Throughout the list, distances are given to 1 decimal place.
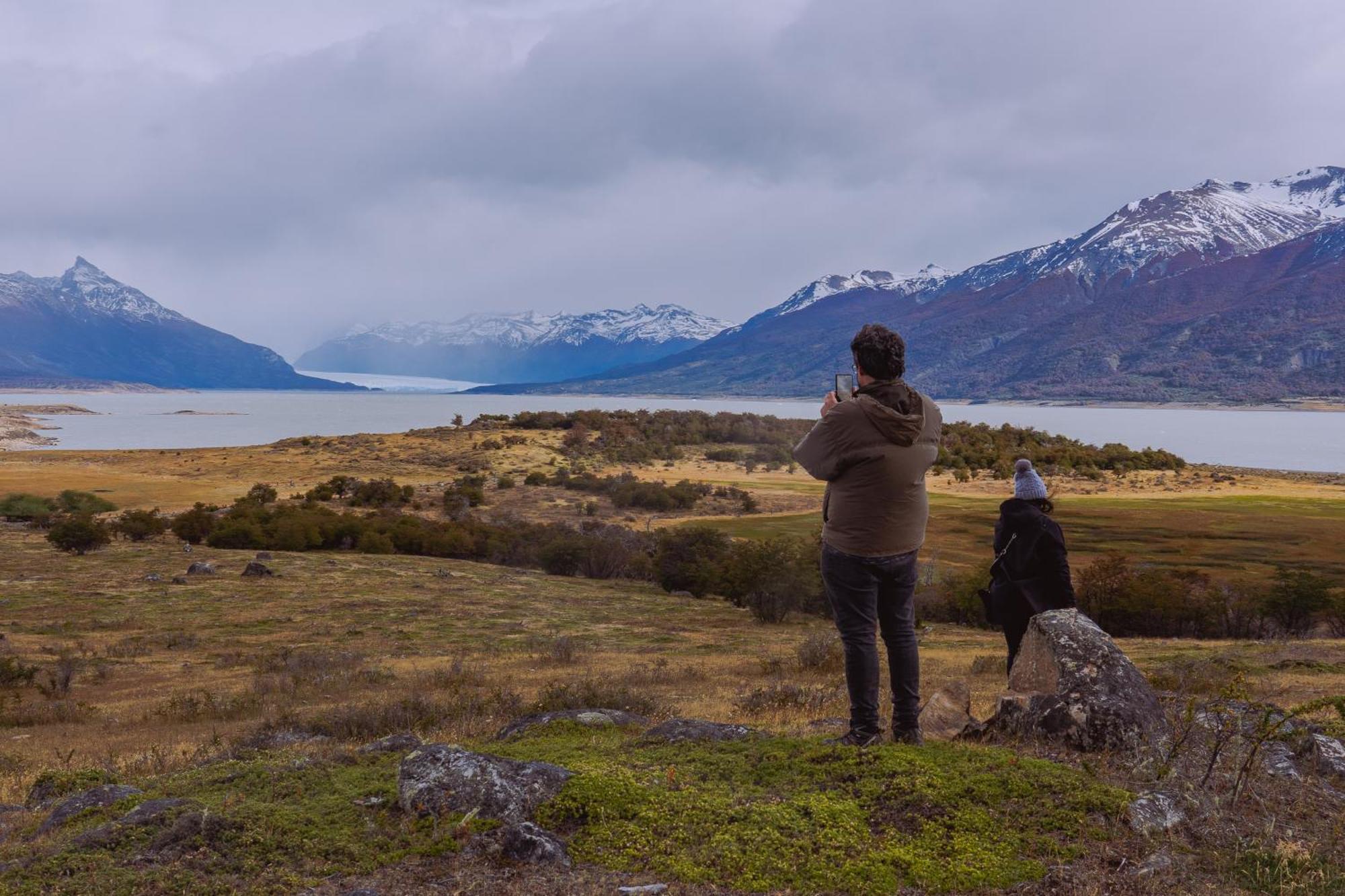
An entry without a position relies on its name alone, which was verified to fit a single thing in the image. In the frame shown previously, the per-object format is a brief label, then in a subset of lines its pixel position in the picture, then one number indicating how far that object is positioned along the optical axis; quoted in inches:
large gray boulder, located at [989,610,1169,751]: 201.2
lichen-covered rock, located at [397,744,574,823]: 158.2
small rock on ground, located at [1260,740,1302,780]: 192.1
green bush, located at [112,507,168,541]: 1109.7
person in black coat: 242.7
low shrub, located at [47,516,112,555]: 976.3
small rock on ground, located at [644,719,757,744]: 214.7
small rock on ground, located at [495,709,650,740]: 253.0
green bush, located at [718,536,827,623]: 784.9
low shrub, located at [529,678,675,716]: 315.6
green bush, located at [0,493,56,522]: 1258.6
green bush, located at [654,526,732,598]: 925.8
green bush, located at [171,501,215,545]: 1136.8
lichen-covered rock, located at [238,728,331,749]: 260.4
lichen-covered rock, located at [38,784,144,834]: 165.9
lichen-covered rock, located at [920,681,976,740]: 221.0
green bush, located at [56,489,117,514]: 1296.8
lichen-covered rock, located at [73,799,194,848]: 146.0
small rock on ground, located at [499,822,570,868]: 144.6
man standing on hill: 174.9
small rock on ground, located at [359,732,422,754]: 215.2
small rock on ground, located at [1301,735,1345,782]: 198.7
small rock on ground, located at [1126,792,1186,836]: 152.7
